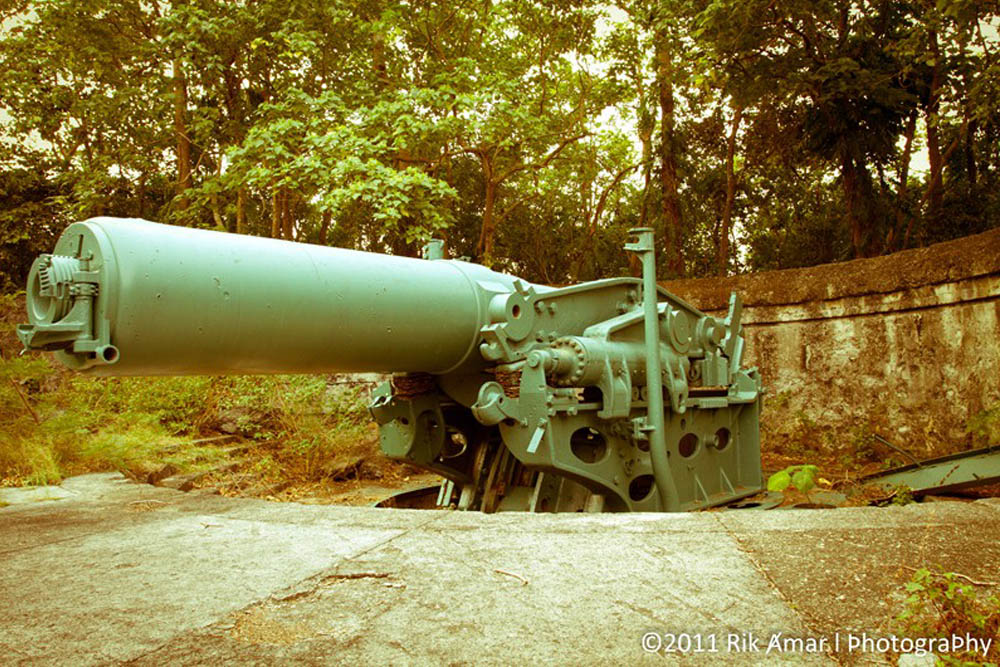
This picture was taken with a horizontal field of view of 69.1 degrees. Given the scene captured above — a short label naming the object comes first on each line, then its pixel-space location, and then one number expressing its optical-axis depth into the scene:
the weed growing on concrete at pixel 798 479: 3.16
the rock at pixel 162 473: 4.75
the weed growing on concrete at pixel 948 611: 1.44
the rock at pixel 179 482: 4.82
